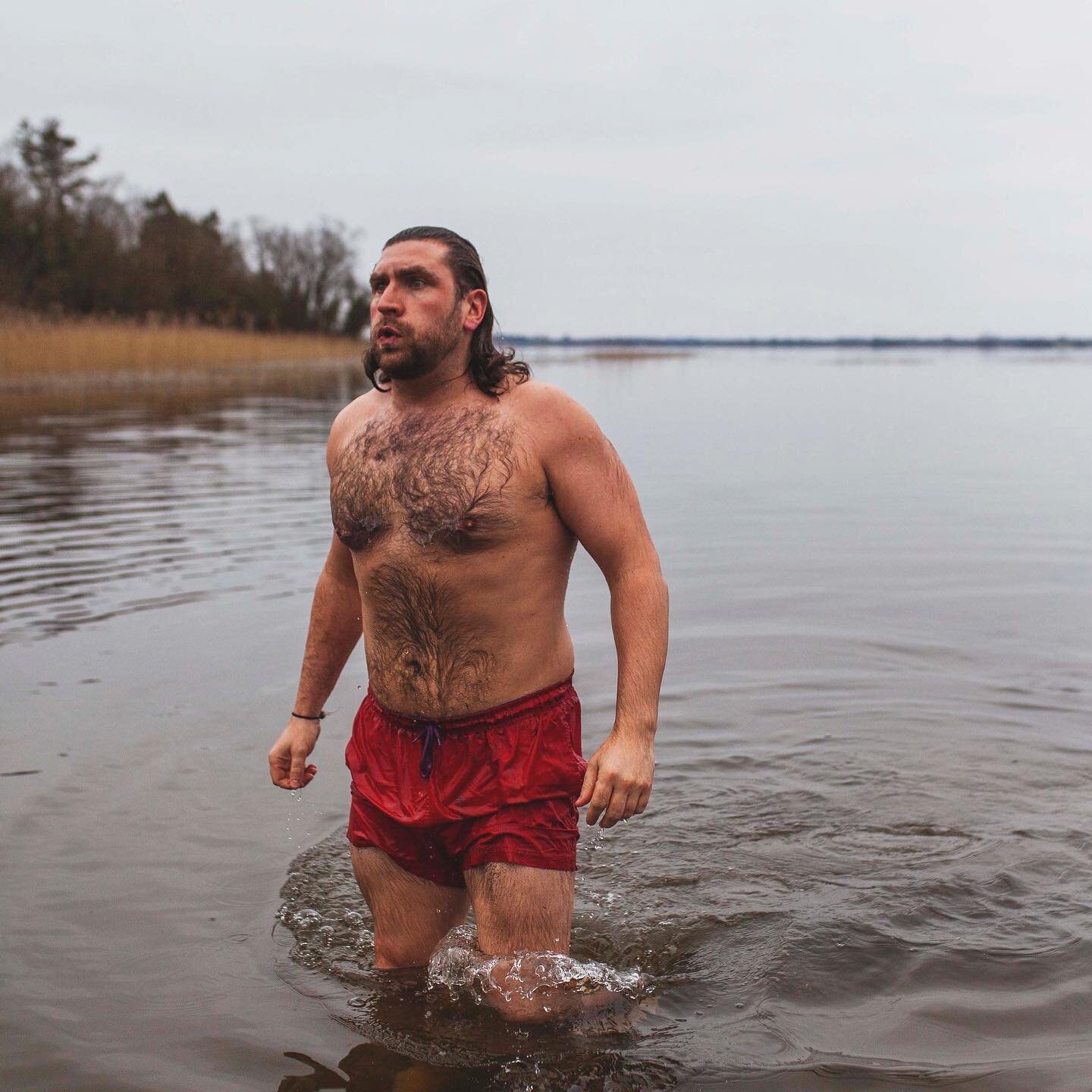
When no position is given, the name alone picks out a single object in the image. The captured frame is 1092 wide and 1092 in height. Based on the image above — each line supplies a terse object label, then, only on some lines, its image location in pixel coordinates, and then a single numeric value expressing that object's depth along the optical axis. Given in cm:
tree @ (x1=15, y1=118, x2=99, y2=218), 5612
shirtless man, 349
